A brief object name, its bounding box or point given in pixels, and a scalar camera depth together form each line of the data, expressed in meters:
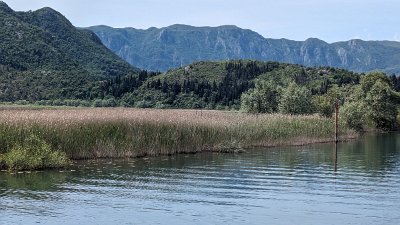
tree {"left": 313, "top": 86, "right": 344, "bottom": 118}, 68.12
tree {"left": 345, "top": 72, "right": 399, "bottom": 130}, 79.12
